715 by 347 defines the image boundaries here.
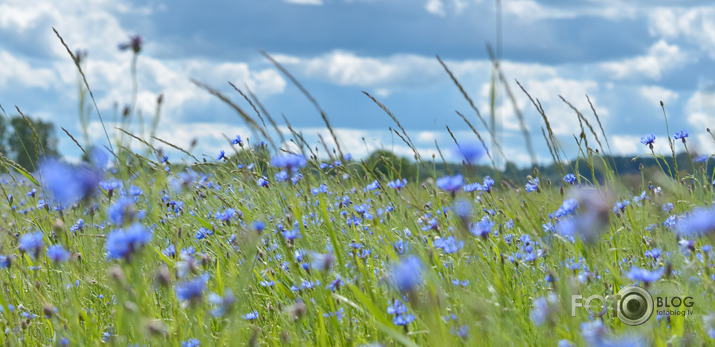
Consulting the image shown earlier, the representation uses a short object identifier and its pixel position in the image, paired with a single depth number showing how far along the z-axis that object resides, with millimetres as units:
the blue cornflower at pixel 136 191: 3811
